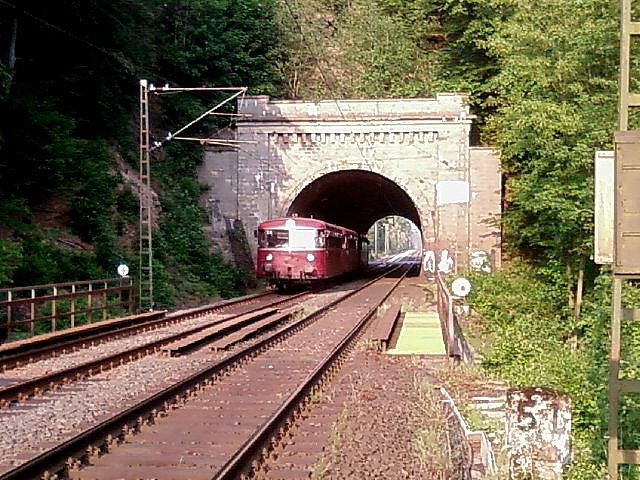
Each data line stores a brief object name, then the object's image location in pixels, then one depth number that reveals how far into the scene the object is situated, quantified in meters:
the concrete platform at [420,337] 14.81
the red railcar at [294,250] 29.08
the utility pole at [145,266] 21.38
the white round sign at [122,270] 19.10
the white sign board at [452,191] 32.12
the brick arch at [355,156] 33.19
